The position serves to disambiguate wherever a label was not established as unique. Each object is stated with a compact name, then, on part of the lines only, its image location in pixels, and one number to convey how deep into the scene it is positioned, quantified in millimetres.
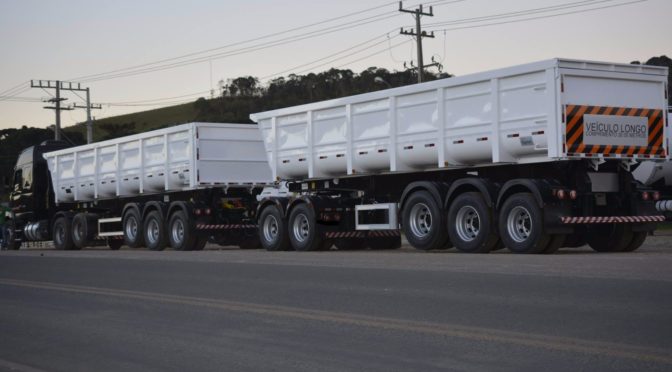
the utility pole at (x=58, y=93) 68688
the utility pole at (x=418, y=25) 47000
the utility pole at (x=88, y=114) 63991
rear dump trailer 17078
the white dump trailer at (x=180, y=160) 26047
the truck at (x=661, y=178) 28828
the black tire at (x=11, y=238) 35875
